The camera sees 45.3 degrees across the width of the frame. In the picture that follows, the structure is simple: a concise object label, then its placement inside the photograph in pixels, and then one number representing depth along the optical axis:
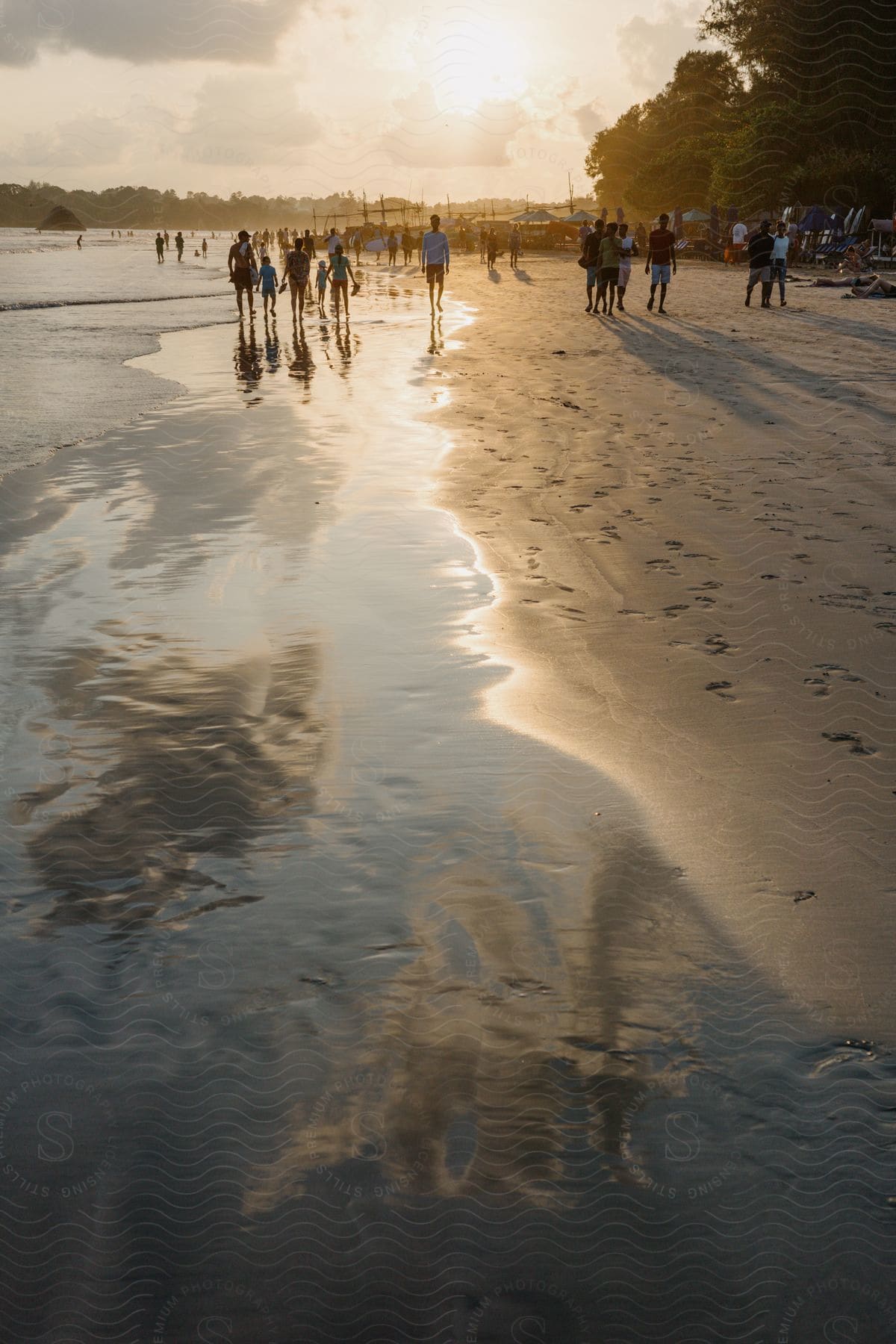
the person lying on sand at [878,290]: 24.53
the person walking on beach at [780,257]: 22.78
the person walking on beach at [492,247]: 53.34
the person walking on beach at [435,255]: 21.17
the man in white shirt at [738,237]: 42.91
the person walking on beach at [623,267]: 23.20
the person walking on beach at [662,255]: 21.77
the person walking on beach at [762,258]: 22.52
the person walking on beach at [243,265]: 24.70
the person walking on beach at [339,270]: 23.22
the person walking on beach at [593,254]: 23.30
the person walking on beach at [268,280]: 24.03
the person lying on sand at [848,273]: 28.11
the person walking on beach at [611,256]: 21.67
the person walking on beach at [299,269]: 22.80
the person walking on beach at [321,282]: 27.19
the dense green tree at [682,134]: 68.44
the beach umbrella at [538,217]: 71.81
